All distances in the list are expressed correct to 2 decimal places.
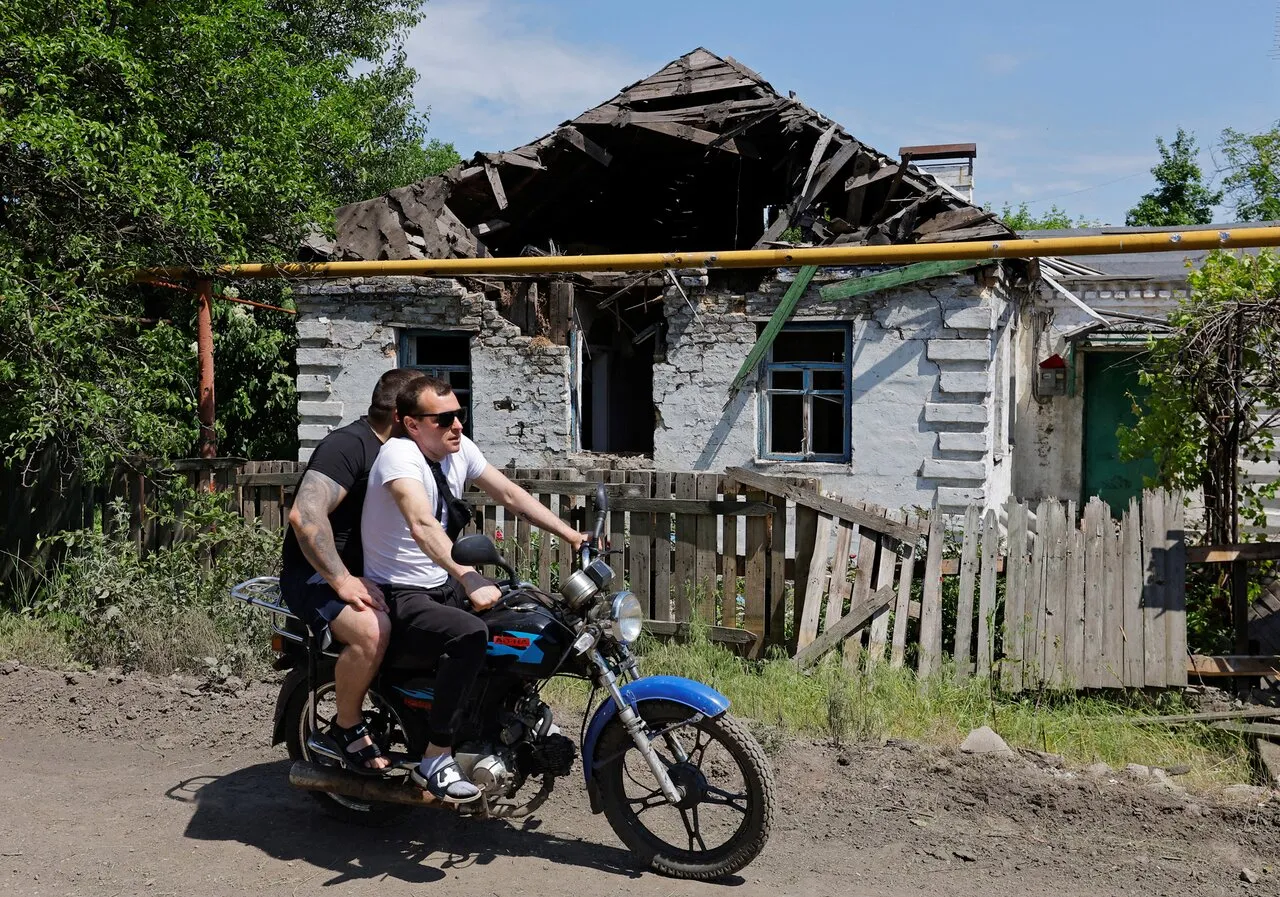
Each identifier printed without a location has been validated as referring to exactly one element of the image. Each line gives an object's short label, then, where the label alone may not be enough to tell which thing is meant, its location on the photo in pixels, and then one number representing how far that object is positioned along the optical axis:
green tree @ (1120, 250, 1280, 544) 5.87
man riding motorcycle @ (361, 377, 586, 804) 3.71
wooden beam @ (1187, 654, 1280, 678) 5.54
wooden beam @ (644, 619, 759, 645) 6.21
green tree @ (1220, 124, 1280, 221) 26.92
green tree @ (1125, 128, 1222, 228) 32.00
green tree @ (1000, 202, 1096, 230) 35.04
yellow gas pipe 6.05
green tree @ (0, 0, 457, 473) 6.49
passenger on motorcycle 3.83
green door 13.07
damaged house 9.66
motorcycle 3.64
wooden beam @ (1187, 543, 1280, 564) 5.68
